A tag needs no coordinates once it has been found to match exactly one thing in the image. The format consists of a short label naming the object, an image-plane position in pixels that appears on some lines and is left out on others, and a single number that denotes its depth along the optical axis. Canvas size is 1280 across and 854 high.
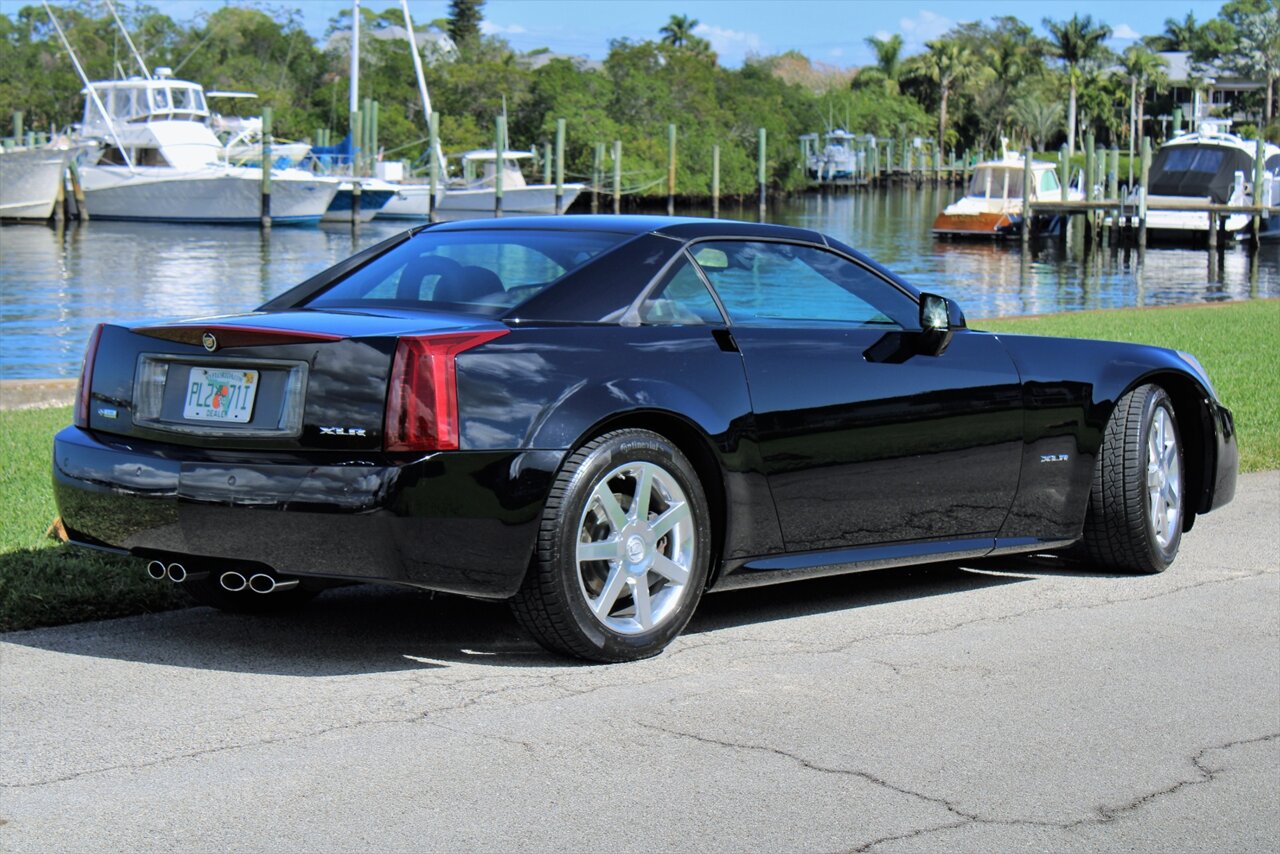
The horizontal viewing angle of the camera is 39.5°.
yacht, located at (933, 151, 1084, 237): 62.94
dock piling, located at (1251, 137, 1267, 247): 56.97
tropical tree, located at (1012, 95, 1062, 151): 155.00
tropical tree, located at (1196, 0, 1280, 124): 149.00
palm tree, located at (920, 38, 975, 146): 164.00
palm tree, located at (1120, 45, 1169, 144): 145.62
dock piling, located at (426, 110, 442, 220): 64.50
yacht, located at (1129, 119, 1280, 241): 59.59
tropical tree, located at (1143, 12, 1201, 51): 174.88
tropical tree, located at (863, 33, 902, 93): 172.12
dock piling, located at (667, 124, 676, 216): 77.62
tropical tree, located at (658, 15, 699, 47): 155.88
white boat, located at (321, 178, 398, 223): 70.61
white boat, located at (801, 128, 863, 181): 134.12
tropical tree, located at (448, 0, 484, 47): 157.50
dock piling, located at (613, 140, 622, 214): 71.68
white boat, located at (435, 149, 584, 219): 73.94
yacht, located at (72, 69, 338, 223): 65.94
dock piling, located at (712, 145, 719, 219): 83.07
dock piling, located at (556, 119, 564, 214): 62.69
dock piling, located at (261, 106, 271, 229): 61.73
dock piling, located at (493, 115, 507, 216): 67.31
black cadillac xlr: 5.10
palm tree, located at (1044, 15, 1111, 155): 135.38
